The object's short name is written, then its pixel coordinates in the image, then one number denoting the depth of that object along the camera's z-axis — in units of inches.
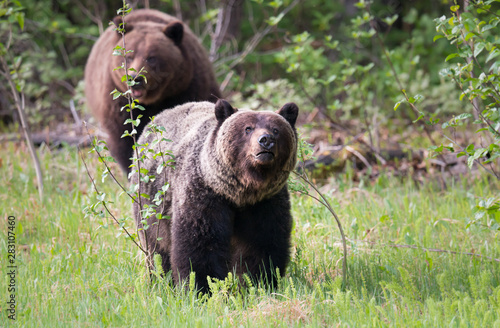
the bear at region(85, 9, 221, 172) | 580.1
